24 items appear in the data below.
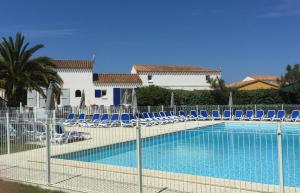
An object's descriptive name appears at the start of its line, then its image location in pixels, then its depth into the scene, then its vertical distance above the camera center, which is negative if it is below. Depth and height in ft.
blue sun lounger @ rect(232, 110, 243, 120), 57.21 -2.73
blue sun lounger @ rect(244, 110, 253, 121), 56.11 -2.69
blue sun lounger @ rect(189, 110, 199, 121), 58.71 -2.94
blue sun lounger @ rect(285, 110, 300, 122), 51.94 -2.58
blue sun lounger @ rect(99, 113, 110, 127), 44.50 -3.00
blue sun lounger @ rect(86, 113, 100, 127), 45.20 -2.99
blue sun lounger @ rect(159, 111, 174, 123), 55.08 -2.92
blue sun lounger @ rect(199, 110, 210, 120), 59.28 -2.77
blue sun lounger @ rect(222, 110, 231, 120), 58.08 -2.75
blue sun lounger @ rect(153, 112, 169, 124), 54.13 -3.26
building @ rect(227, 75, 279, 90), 138.31 +9.37
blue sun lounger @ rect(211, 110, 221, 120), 58.67 -2.64
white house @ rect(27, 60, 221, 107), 86.23 +6.07
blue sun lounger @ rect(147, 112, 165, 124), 53.57 -3.42
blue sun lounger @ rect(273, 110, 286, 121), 54.14 -2.85
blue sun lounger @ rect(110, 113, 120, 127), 46.46 -3.02
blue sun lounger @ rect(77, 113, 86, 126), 45.65 -2.90
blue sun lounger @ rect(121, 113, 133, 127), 48.53 -2.54
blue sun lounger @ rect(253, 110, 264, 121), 55.62 -2.69
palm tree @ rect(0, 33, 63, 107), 54.44 +6.95
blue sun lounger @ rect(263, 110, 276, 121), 54.68 -2.66
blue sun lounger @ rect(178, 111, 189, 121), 56.56 -2.86
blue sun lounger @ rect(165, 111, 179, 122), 55.97 -2.82
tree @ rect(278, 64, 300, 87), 115.79 +11.67
